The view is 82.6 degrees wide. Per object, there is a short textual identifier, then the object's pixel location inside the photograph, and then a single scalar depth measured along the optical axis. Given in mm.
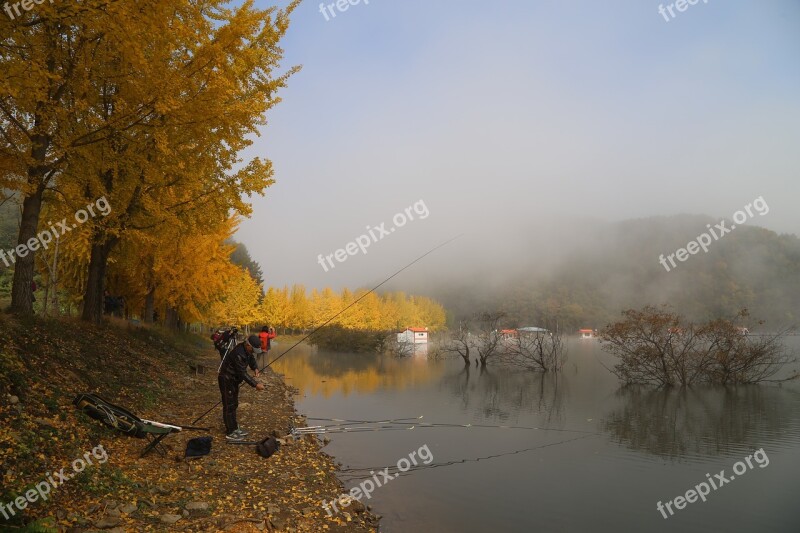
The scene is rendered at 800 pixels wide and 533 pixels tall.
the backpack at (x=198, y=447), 7523
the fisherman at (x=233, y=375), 9188
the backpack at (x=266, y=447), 8562
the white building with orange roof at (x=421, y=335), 86000
